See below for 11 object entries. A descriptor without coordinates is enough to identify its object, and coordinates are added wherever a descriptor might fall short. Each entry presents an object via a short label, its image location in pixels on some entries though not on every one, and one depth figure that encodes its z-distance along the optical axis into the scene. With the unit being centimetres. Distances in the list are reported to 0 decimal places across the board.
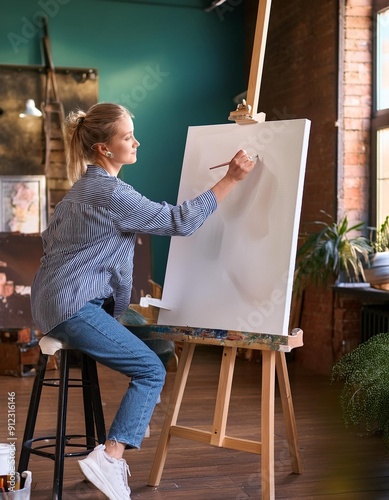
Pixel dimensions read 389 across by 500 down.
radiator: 527
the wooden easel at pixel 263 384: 282
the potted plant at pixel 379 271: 489
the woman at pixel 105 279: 269
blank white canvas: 285
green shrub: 319
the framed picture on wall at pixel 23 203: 710
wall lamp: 689
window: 577
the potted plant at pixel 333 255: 561
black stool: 279
